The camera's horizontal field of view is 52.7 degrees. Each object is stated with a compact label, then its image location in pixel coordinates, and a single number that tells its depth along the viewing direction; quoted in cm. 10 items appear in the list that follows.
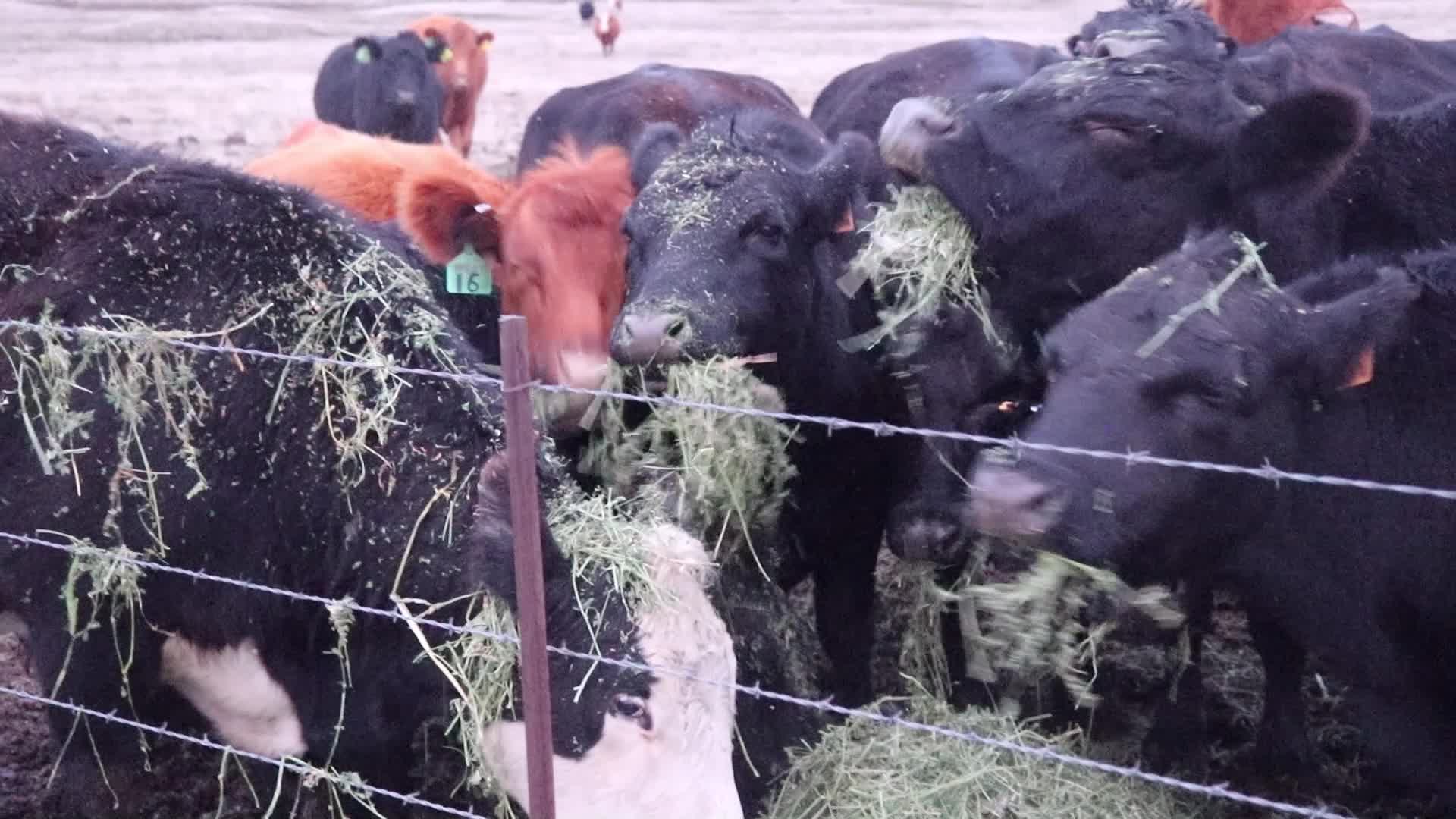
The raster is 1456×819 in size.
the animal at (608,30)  3081
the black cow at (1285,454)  309
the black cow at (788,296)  431
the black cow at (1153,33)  430
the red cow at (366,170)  586
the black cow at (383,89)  1318
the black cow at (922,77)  647
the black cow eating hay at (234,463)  360
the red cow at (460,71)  1630
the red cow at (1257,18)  716
